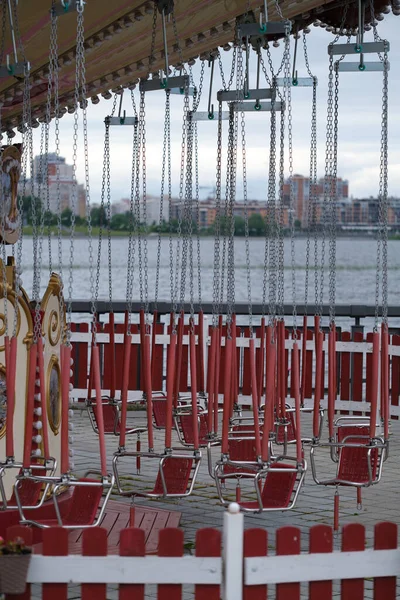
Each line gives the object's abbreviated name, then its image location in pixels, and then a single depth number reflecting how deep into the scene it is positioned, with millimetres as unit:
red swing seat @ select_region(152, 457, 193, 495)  9272
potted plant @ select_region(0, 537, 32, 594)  5675
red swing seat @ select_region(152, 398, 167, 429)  12719
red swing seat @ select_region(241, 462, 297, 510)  8971
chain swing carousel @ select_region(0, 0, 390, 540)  8267
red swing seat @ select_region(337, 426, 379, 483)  10049
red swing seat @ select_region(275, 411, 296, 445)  10755
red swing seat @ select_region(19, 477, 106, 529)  8360
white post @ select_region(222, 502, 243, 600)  5743
